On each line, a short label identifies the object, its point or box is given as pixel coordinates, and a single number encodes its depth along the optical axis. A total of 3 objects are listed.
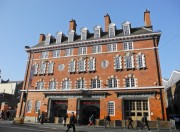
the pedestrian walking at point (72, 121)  15.23
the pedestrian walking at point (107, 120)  22.63
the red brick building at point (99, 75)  25.20
